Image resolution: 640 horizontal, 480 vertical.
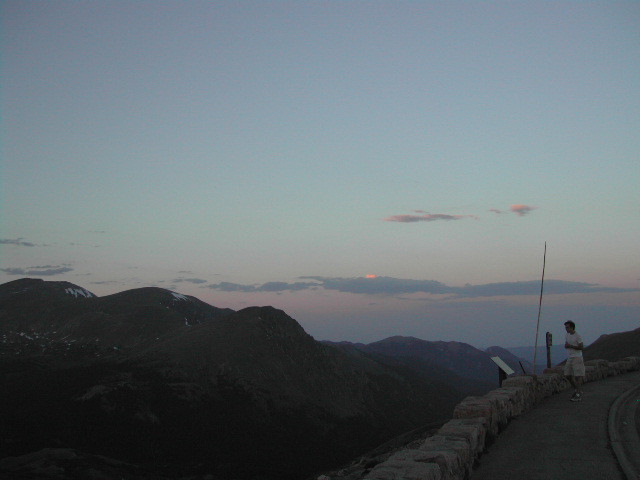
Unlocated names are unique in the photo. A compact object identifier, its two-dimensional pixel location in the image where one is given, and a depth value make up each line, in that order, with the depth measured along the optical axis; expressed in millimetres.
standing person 14109
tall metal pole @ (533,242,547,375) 16058
